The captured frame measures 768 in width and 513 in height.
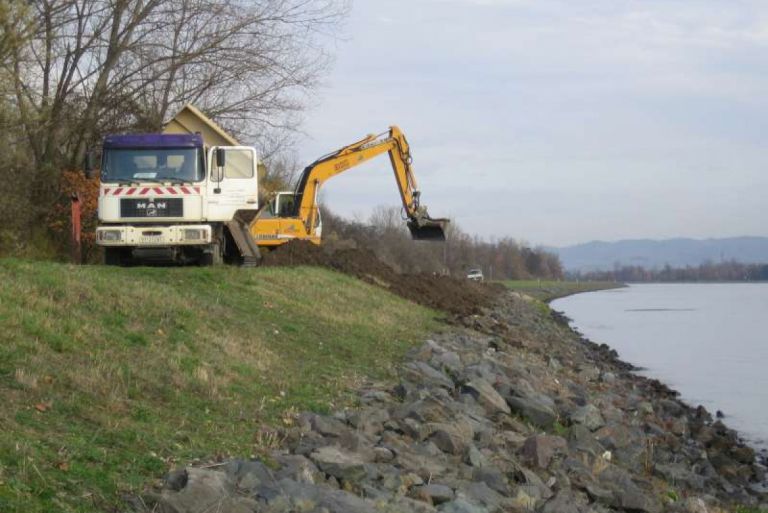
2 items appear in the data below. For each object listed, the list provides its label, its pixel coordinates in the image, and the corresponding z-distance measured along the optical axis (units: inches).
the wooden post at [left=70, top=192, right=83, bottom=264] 928.9
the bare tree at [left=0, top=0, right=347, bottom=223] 1137.4
